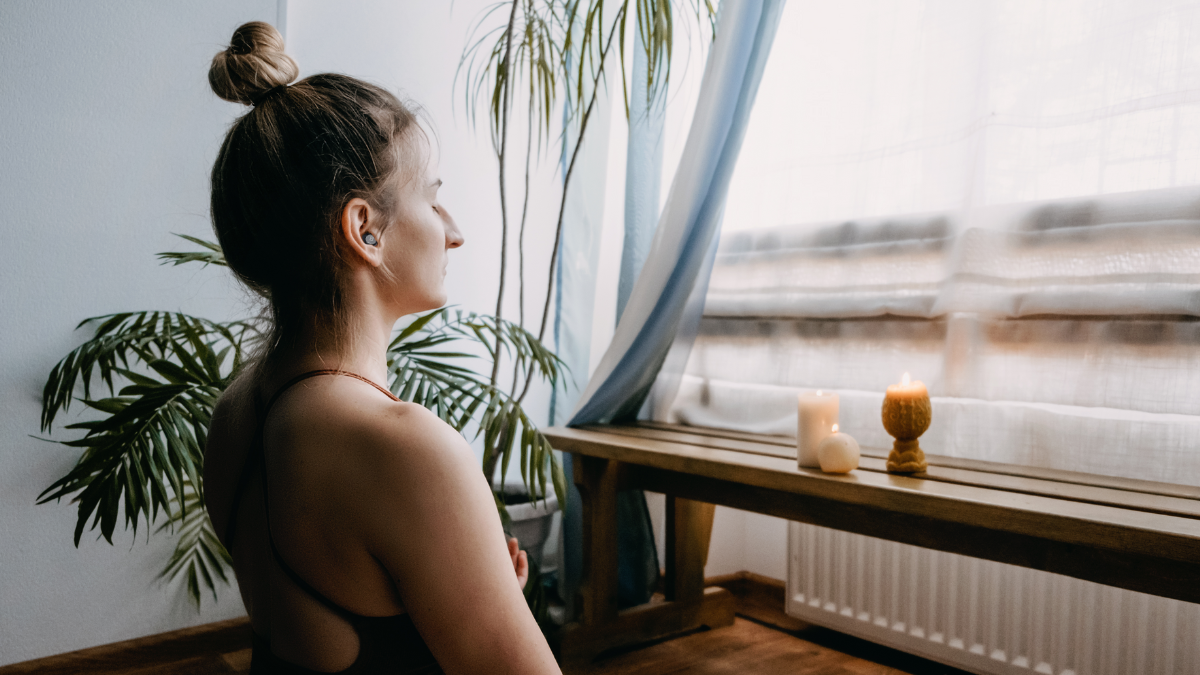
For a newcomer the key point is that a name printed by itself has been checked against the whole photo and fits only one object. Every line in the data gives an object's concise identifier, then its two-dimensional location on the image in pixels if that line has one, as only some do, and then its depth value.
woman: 0.54
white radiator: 1.33
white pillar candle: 1.39
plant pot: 1.85
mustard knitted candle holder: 1.32
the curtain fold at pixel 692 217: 1.74
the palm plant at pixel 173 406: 1.26
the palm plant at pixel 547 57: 1.70
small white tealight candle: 1.32
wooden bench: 1.00
